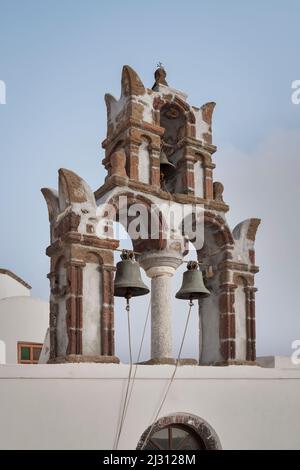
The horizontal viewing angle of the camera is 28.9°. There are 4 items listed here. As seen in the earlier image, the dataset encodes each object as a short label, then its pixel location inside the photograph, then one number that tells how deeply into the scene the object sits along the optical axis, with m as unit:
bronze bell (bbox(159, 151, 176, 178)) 9.90
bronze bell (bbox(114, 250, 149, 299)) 8.05
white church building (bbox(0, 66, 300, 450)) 7.34
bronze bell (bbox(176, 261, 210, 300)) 8.53
